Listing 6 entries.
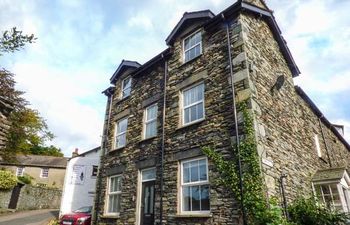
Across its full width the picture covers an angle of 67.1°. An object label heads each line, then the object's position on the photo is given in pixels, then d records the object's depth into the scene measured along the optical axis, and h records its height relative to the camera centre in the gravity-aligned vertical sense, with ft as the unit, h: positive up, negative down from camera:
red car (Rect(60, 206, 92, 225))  42.96 -0.69
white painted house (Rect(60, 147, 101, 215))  62.75 +7.76
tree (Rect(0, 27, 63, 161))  76.38 +30.75
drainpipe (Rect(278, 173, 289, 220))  25.38 +1.82
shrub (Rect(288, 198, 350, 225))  24.48 +0.13
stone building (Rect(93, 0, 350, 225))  28.58 +10.93
